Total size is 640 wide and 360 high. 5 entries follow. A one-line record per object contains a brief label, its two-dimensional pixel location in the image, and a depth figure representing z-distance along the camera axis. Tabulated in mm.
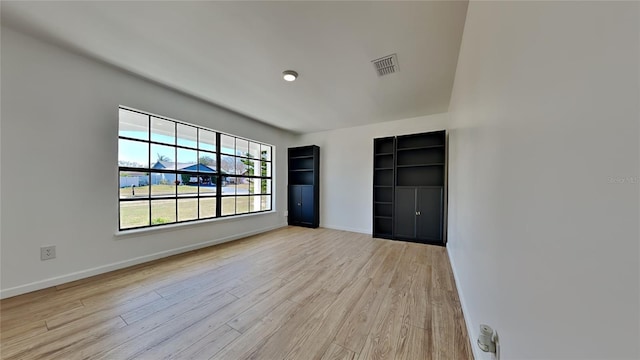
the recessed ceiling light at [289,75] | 2525
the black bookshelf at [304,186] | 5141
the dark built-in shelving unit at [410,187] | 3725
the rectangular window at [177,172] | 2775
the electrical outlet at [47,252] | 2094
